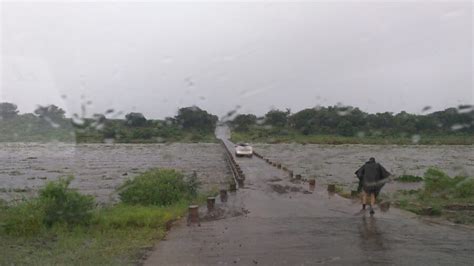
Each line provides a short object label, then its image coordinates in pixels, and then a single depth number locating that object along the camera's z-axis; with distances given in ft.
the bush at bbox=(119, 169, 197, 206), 52.95
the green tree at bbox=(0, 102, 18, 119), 217.60
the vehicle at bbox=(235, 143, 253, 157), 147.33
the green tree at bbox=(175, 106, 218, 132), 257.75
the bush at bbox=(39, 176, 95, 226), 41.09
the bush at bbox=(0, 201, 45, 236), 38.63
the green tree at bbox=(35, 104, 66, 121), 209.05
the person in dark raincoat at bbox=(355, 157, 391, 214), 46.68
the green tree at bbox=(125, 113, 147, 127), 254.68
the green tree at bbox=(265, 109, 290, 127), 280.31
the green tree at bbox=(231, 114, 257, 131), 267.59
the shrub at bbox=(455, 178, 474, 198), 58.54
